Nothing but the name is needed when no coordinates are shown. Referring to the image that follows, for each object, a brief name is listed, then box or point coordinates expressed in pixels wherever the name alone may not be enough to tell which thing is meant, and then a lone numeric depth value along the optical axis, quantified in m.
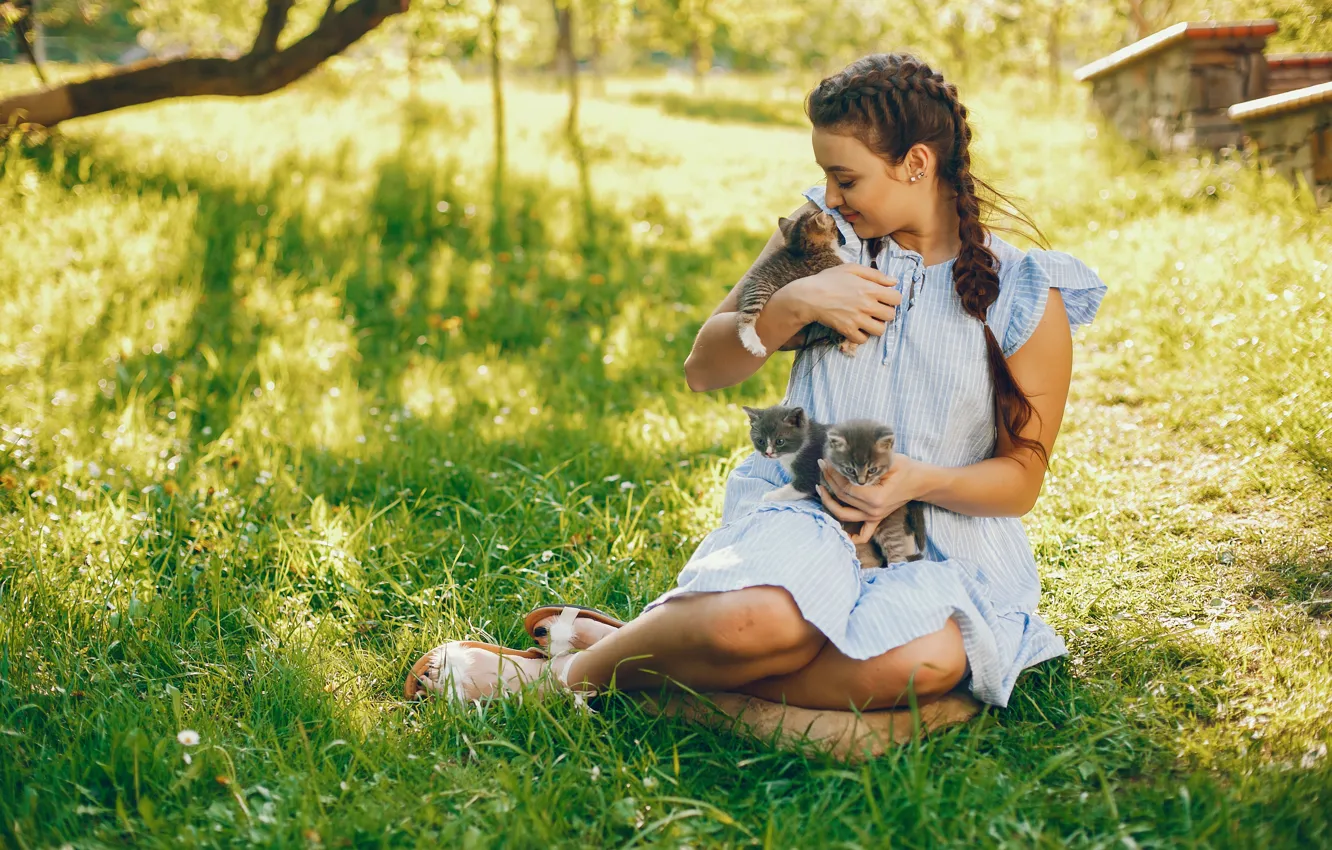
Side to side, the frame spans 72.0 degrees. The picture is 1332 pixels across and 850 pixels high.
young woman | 2.21
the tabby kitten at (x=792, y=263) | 2.56
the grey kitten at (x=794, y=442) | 2.46
